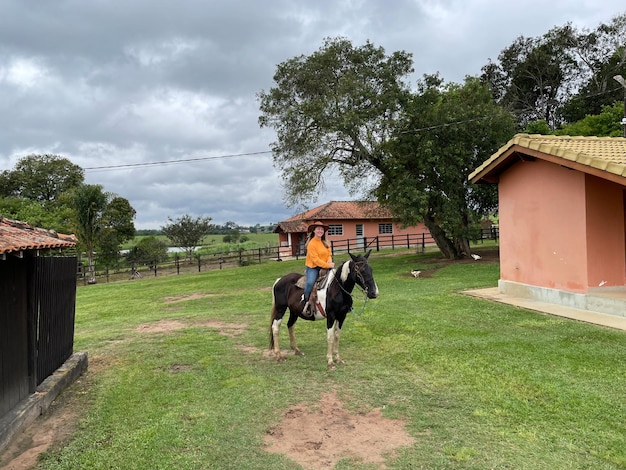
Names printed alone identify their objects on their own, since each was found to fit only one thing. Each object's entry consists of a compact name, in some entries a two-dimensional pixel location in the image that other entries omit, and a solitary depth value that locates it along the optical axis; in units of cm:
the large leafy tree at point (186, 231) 3772
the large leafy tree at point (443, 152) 1711
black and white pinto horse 541
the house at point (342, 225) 3450
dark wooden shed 426
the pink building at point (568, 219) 824
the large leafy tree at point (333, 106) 1719
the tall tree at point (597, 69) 2905
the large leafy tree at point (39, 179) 4069
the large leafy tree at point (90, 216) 2581
